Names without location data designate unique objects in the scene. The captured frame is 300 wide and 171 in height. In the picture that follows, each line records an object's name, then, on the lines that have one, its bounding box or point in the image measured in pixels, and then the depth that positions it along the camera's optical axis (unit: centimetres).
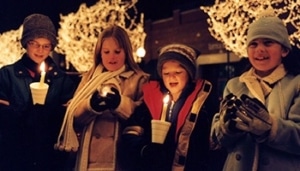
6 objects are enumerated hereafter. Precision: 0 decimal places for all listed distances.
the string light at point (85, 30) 972
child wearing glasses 359
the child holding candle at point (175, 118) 327
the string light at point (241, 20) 624
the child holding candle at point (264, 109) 277
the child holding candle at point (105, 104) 347
